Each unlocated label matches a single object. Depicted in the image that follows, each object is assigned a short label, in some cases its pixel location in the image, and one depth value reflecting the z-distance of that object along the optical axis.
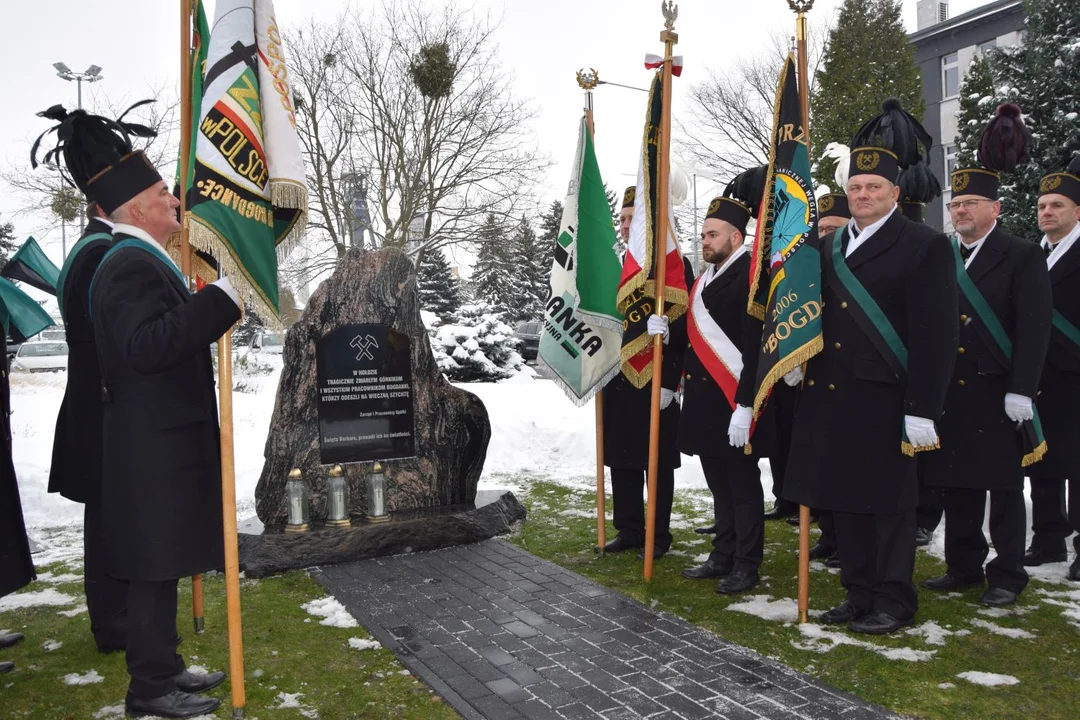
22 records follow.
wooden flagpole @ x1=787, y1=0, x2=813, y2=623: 4.19
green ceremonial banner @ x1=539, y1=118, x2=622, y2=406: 5.81
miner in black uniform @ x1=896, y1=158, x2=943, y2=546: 5.73
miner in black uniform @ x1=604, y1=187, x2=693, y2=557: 5.54
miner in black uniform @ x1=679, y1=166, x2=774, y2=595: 4.88
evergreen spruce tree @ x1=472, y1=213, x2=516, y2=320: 30.08
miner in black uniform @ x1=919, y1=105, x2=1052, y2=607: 4.48
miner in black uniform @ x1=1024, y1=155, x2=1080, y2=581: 4.84
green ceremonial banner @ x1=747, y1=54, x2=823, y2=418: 4.16
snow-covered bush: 17.95
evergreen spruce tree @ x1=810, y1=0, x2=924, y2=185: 20.62
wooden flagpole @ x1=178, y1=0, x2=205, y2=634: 3.64
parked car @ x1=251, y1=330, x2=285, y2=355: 30.73
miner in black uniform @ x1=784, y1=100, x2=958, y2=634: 3.89
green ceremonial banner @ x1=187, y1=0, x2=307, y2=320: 3.48
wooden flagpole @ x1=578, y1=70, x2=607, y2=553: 5.70
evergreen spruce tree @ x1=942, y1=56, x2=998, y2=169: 13.64
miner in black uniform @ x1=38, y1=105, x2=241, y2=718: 3.18
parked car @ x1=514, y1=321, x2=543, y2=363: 27.12
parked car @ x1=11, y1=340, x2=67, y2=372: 24.60
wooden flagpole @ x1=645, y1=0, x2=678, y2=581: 4.93
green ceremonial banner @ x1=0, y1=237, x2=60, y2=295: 5.15
